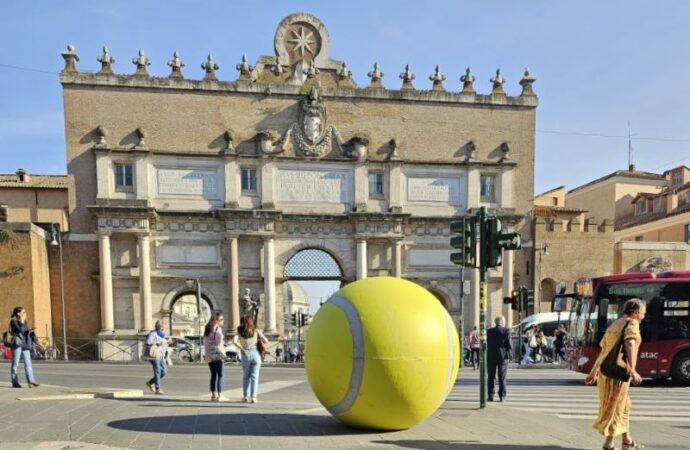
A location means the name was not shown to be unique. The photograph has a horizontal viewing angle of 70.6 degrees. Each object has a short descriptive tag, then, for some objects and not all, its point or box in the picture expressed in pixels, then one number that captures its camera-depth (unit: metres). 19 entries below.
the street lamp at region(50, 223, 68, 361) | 23.73
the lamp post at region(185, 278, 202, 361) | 23.88
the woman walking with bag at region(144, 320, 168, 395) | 9.75
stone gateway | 24.44
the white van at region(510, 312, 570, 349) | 26.02
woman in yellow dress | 5.23
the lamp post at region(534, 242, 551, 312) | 27.89
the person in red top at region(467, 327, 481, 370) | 18.16
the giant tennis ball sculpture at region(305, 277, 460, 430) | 5.39
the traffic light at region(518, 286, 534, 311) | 18.59
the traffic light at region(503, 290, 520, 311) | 17.97
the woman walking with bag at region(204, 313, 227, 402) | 8.96
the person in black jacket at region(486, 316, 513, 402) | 9.45
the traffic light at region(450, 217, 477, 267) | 8.12
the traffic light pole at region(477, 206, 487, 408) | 7.92
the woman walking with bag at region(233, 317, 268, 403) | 8.59
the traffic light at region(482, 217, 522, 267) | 7.82
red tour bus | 12.40
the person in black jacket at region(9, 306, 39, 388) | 9.77
